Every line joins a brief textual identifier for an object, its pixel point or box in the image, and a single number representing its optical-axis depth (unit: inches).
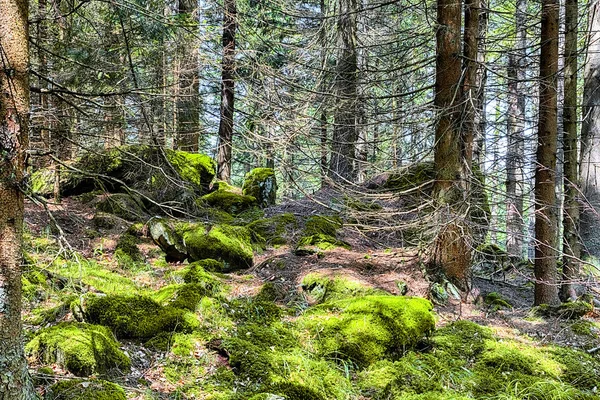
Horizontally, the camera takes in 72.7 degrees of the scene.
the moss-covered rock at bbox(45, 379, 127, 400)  107.0
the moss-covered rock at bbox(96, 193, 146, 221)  336.2
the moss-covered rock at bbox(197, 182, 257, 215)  402.0
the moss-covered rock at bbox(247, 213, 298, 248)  319.3
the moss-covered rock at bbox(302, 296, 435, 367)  158.1
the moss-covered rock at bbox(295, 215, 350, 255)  292.8
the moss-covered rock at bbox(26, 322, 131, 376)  124.6
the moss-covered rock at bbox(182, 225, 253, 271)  271.6
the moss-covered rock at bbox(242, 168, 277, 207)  438.0
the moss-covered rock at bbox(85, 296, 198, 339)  156.3
